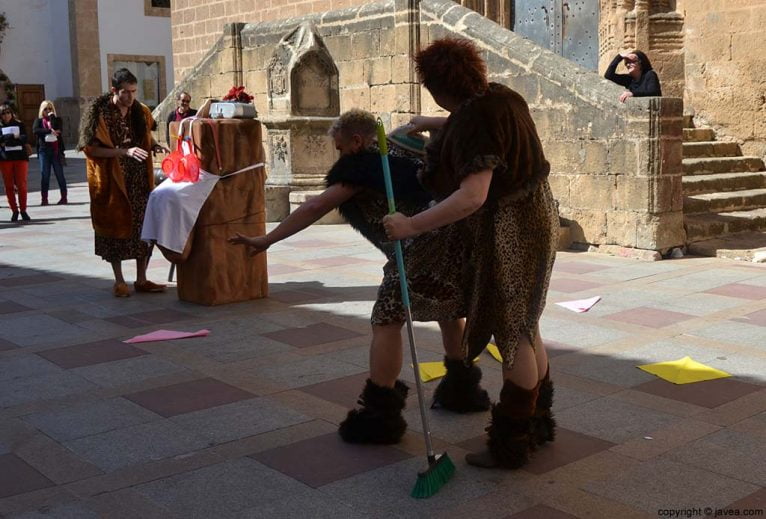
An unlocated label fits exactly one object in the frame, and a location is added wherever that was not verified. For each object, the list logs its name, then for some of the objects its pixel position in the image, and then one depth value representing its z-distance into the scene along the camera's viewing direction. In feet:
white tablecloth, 22.40
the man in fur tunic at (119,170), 23.43
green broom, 11.13
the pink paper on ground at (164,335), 19.20
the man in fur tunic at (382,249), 12.24
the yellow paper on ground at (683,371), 15.92
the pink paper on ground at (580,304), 21.61
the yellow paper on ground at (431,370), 16.06
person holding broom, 11.04
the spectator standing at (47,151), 51.08
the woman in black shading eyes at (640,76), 32.50
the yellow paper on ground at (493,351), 17.47
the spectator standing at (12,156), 43.96
